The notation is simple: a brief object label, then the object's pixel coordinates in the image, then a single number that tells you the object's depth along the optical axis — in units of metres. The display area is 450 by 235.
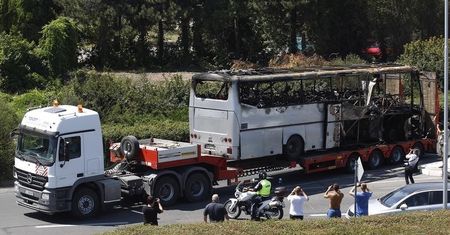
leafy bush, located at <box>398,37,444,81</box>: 41.91
